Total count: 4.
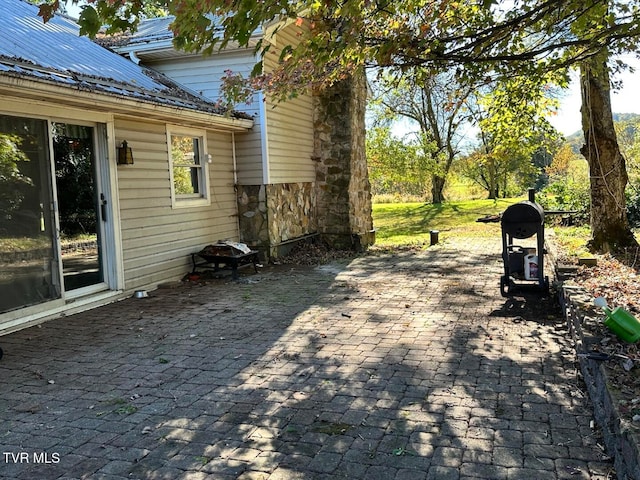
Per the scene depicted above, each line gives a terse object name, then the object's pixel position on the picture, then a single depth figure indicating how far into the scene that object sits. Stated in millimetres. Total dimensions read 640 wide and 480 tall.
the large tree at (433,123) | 24938
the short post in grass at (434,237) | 12359
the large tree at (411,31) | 3586
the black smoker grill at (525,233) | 6164
